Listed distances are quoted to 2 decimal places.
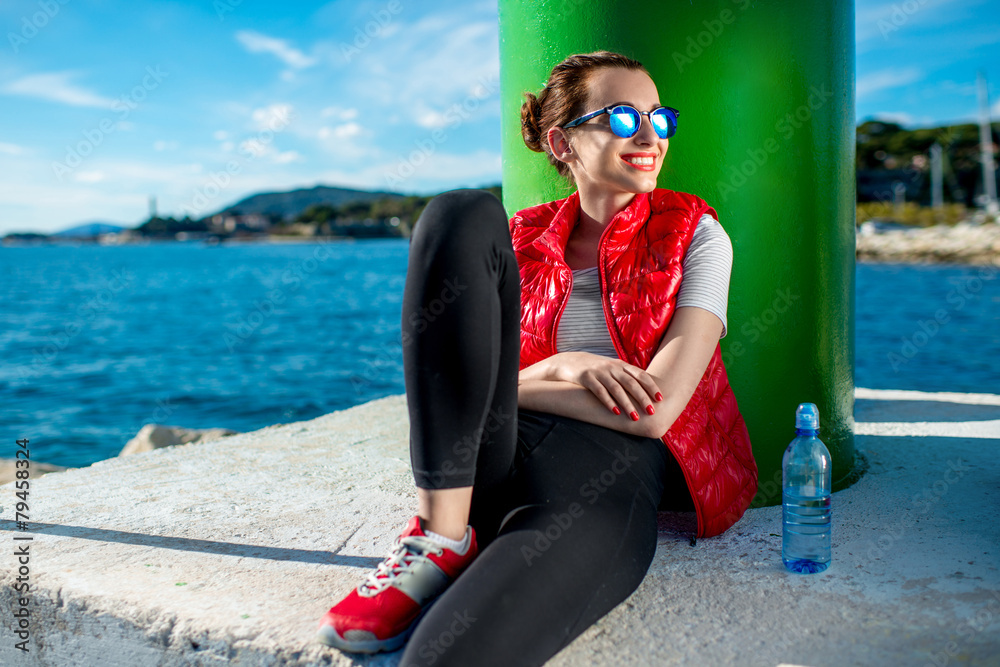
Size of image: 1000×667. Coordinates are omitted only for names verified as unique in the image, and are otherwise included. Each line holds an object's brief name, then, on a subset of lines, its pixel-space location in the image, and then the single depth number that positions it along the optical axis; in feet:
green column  9.22
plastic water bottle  7.35
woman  5.85
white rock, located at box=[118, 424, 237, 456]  21.08
